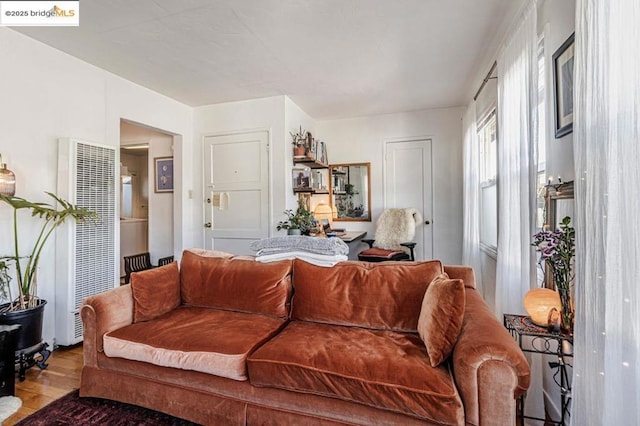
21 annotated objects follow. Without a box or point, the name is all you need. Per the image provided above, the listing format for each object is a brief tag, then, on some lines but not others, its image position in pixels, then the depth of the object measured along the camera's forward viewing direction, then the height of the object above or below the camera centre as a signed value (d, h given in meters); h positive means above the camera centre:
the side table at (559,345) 1.39 -0.66
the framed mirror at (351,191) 4.73 +0.35
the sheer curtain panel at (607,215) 0.91 -0.01
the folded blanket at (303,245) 2.09 -0.23
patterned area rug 1.64 -1.14
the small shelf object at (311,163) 4.07 +0.73
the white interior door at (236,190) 3.89 +0.31
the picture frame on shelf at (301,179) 3.98 +0.45
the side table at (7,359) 1.77 -0.87
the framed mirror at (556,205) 1.50 +0.03
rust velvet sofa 1.20 -0.68
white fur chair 3.85 -0.31
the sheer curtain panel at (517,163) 1.79 +0.32
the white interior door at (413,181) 4.47 +0.47
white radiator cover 2.61 -0.20
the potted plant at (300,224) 3.49 -0.13
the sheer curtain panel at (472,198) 3.38 +0.17
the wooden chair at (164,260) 4.09 -0.64
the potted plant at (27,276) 2.10 -0.46
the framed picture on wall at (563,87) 1.50 +0.66
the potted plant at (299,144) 3.93 +0.92
